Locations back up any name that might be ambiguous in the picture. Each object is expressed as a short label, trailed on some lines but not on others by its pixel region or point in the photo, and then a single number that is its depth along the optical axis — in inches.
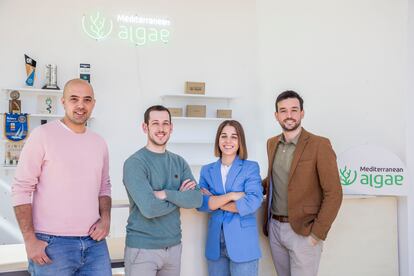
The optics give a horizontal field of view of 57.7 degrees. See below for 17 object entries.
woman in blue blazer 78.7
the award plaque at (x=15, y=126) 168.7
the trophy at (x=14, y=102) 171.6
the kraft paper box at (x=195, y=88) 194.2
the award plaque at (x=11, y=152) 170.2
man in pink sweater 65.3
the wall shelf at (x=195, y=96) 189.5
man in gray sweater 72.0
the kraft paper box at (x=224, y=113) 197.5
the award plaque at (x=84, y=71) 181.1
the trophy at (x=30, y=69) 171.8
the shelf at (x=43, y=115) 172.4
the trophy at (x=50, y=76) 175.5
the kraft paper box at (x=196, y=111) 192.9
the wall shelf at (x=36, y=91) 170.4
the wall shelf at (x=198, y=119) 189.6
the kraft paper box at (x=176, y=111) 189.9
